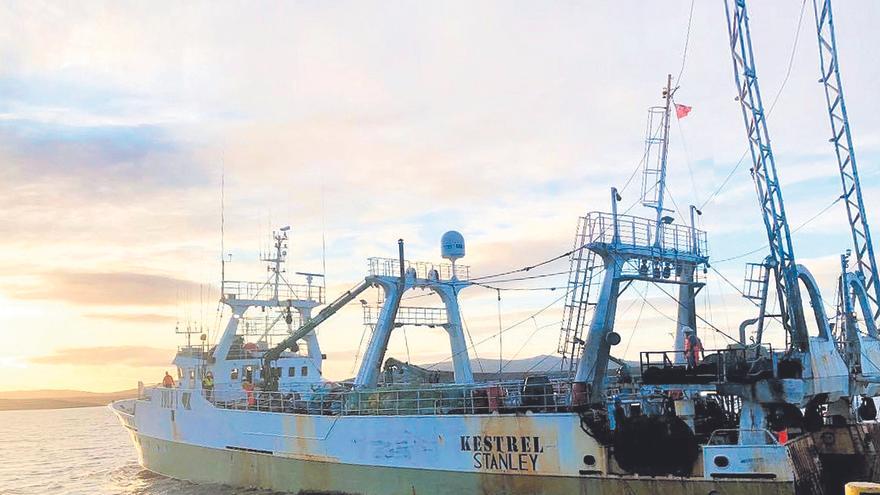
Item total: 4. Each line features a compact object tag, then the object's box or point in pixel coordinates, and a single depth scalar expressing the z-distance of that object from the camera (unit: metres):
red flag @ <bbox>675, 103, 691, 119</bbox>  23.61
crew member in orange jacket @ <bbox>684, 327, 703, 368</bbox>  18.20
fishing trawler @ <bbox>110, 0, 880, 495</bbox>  17.22
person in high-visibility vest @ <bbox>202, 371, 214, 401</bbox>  28.38
